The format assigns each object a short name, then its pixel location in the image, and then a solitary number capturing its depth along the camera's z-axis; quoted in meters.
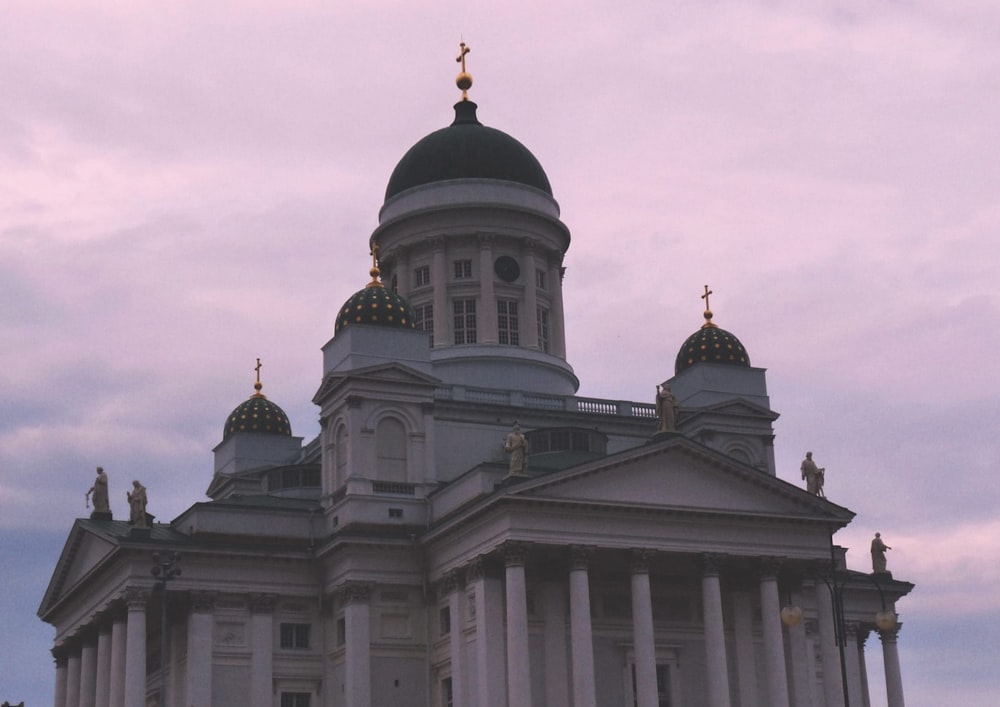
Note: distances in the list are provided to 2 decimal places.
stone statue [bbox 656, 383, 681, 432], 58.34
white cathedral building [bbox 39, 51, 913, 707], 56.16
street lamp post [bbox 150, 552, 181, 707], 46.91
